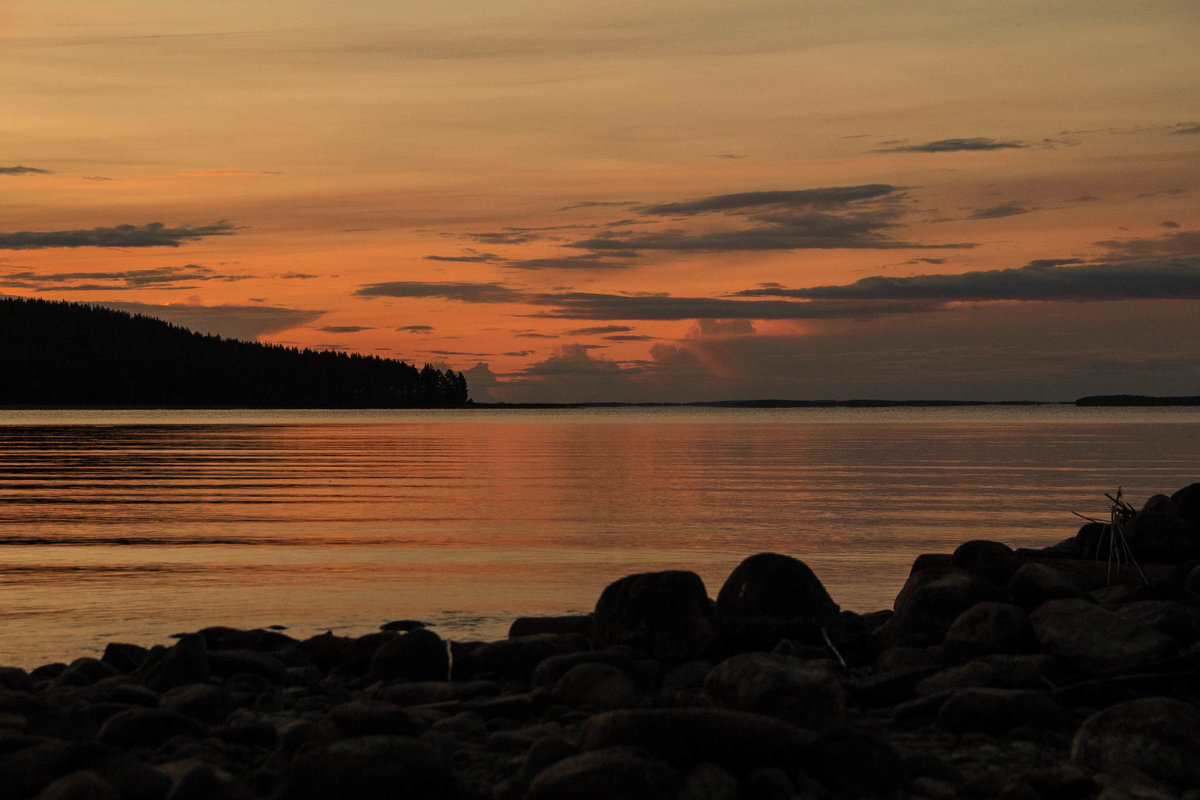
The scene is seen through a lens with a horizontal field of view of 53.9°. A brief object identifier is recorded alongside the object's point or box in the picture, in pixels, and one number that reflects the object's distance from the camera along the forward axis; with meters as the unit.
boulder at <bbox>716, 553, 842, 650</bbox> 10.85
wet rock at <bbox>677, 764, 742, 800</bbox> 6.27
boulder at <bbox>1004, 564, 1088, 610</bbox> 10.97
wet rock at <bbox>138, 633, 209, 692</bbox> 9.41
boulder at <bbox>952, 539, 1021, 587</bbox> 12.85
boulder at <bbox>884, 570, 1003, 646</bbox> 10.59
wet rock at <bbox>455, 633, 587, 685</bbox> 10.19
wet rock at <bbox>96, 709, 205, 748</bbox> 7.58
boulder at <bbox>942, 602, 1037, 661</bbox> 9.50
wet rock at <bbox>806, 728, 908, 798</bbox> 6.71
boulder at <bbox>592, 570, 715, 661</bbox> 10.54
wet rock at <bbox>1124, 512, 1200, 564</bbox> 15.98
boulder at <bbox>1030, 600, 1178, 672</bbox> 8.89
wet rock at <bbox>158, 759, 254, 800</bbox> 6.05
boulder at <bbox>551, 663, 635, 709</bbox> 8.85
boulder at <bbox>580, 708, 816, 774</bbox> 6.70
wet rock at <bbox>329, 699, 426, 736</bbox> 7.54
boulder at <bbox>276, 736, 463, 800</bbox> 6.30
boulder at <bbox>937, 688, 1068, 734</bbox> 7.89
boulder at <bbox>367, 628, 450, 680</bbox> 10.07
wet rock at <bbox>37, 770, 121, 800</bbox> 5.88
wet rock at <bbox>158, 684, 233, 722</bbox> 8.42
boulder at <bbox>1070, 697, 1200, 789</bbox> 6.82
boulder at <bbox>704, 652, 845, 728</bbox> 7.90
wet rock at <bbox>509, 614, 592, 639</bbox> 11.52
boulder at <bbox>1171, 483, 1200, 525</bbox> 17.72
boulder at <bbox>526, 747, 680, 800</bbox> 6.00
